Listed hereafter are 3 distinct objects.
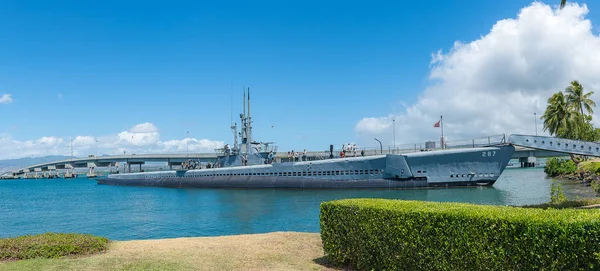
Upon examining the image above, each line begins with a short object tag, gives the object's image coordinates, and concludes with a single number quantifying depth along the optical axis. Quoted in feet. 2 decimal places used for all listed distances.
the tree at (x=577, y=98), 228.02
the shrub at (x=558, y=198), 63.83
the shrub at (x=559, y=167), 212.43
